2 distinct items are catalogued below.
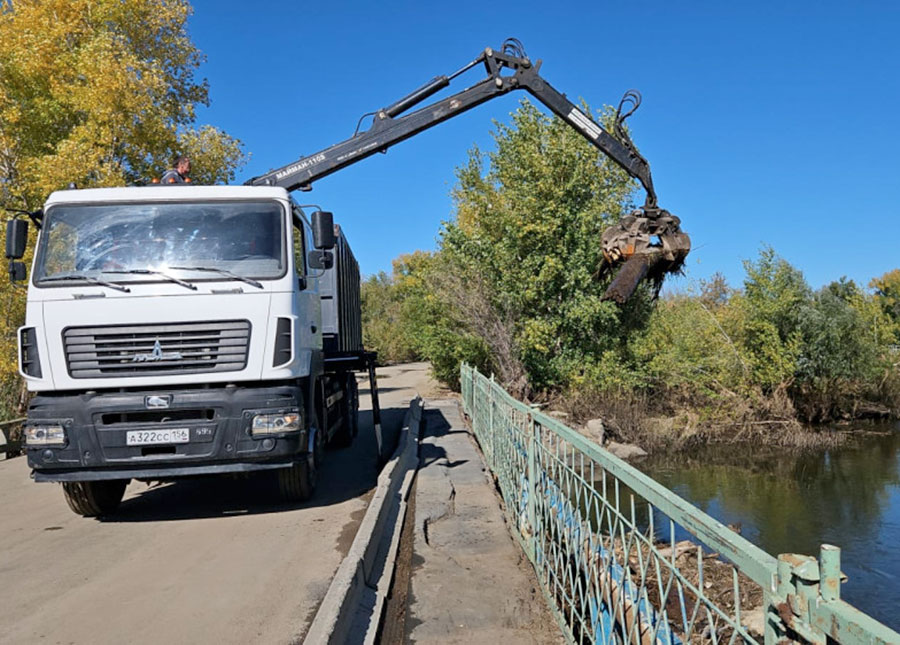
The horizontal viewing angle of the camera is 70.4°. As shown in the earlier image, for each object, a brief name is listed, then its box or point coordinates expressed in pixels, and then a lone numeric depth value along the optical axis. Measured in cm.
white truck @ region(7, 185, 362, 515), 554
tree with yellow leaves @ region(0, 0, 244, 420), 1277
